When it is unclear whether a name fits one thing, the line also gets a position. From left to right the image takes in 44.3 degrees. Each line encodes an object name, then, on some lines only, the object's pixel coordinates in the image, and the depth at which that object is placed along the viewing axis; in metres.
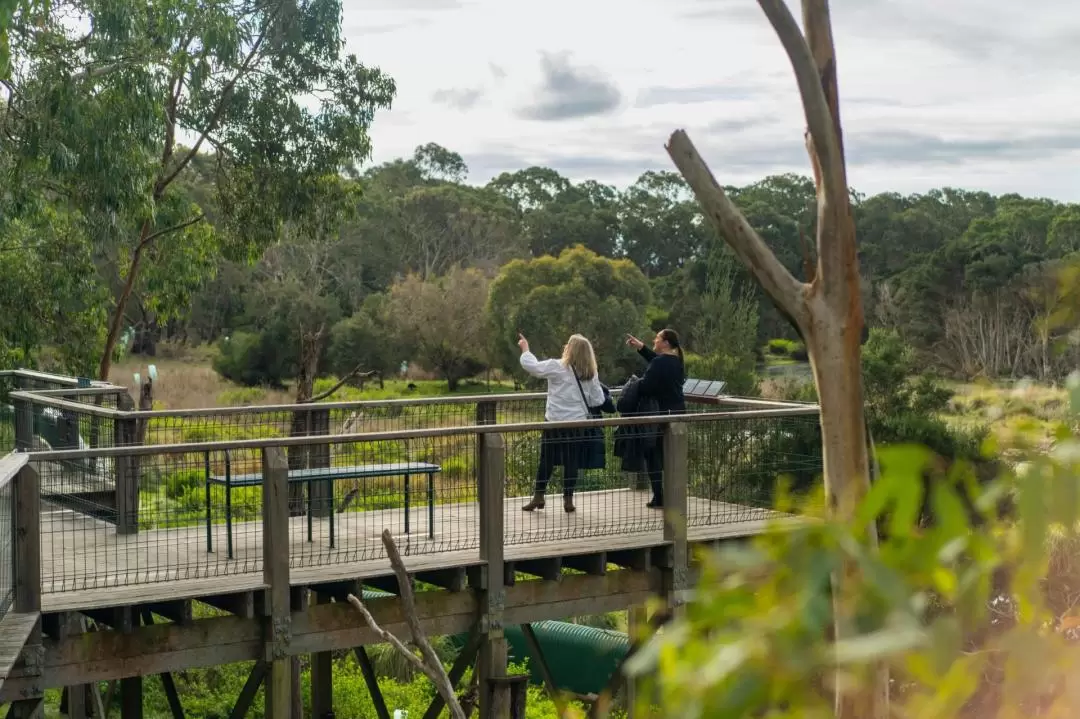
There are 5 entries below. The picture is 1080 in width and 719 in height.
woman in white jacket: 9.88
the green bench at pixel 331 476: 8.55
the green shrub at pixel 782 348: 46.97
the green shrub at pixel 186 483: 10.38
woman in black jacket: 10.17
